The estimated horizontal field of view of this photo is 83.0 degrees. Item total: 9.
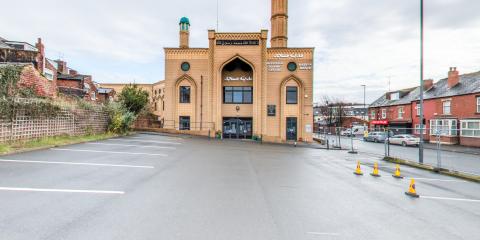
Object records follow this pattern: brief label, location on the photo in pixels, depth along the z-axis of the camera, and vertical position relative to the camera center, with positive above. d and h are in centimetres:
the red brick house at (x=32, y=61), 1980 +599
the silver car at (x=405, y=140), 3111 -200
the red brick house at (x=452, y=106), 2995 +216
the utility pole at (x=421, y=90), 1439 +180
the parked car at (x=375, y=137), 3712 -196
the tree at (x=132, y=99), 2952 +250
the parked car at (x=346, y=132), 5377 -207
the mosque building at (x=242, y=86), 3133 +426
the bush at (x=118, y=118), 2420 +31
